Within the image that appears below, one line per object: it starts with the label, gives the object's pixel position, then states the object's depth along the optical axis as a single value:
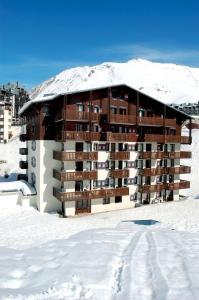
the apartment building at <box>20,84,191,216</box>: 30.78
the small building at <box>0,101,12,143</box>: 89.88
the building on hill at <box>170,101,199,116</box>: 107.55
